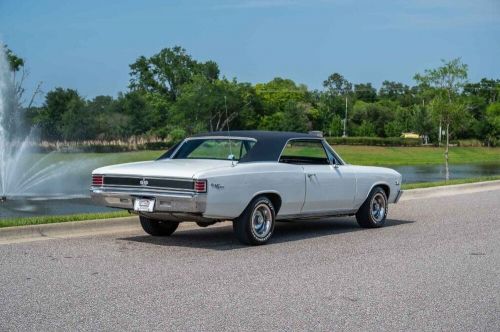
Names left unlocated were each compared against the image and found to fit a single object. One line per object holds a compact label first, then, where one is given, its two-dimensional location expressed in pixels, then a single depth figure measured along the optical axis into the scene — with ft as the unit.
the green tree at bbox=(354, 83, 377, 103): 479.90
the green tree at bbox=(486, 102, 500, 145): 284.72
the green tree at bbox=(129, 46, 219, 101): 365.81
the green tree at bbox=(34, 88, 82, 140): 168.55
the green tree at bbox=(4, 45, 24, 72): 175.96
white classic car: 33.04
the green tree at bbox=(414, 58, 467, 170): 120.98
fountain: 68.77
